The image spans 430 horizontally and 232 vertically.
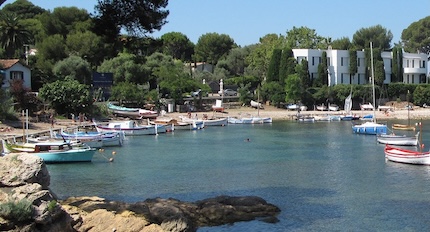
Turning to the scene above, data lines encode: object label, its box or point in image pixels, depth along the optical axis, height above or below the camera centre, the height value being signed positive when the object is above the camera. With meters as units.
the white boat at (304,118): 88.47 -1.28
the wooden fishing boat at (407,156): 41.69 -3.44
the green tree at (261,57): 111.62 +10.12
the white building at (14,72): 69.38 +4.90
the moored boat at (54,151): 42.66 -2.82
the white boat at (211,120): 79.99 -1.40
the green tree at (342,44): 118.81 +13.26
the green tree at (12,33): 75.12 +10.14
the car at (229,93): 104.19 +3.06
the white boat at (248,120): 85.56 -1.45
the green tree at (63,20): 92.00 +14.44
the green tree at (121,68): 89.94 +6.64
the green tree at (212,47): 129.75 +13.97
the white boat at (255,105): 98.91 +0.85
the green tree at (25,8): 120.44 +21.61
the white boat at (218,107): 93.12 +0.54
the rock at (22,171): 19.02 -1.94
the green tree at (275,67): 102.31 +7.49
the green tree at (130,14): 26.08 +4.31
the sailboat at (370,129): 67.94 -2.31
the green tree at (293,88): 95.56 +3.56
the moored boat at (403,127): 71.72 -2.25
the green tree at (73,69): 80.31 +5.96
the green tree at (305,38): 113.94 +13.93
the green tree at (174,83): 91.38 +4.40
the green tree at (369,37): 126.69 +15.51
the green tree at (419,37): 135.38 +16.66
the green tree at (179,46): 127.75 +14.37
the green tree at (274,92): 98.19 +3.01
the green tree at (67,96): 69.75 +1.89
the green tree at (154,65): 96.78 +7.74
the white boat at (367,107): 99.36 +0.35
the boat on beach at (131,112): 80.51 -0.10
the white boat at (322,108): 99.94 +0.25
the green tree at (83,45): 85.94 +9.76
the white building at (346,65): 102.56 +7.91
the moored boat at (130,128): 66.66 -1.95
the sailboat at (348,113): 90.44 -0.60
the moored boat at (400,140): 56.25 -3.03
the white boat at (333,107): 99.12 +0.39
